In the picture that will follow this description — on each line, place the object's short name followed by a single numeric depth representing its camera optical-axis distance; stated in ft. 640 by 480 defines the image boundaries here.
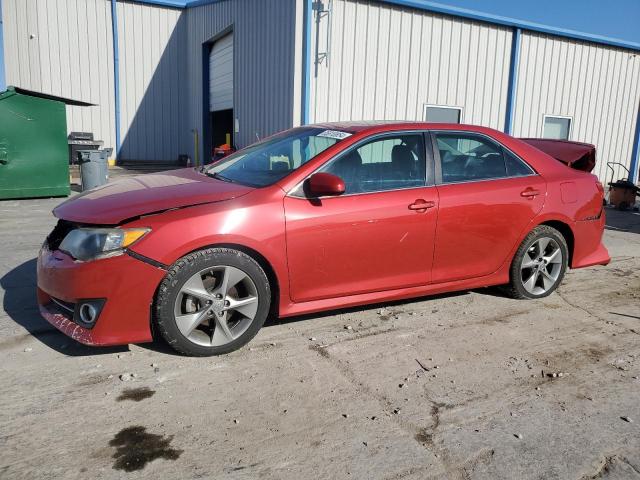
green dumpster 31.22
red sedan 10.77
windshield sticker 13.34
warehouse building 36.32
